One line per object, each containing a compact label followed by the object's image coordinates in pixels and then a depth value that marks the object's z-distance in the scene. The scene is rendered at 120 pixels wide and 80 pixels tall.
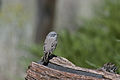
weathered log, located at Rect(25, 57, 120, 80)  8.01
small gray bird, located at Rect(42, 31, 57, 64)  8.15
